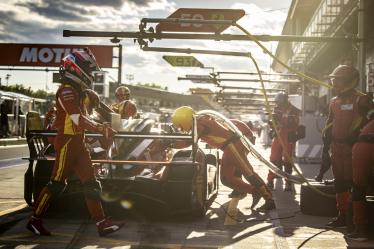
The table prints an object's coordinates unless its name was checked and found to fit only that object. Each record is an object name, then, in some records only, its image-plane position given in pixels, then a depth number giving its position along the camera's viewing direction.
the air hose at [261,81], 6.59
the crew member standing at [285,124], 10.26
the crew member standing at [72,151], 5.38
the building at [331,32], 15.67
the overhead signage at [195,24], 8.29
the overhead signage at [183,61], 10.80
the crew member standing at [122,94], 10.29
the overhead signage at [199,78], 16.27
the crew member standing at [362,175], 5.42
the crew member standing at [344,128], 6.10
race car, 6.11
